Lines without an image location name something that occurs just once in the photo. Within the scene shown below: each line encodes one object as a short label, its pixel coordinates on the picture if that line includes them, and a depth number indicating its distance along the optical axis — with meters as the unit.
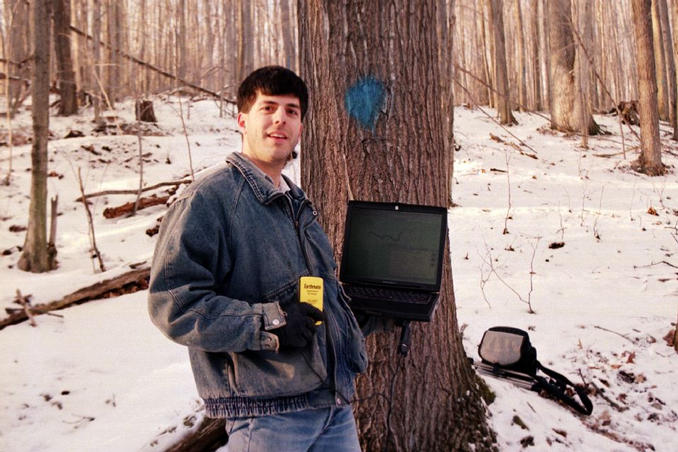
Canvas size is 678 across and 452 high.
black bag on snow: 3.31
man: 1.49
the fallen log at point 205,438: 2.87
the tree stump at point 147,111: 15.78
